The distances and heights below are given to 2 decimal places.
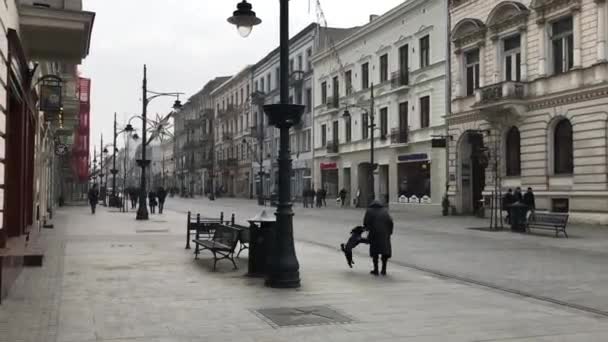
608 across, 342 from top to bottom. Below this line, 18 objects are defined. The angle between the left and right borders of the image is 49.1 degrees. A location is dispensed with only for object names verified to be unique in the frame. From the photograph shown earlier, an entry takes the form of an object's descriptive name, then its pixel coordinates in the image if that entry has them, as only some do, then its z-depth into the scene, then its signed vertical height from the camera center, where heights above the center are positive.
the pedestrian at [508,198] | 26.78 -0.59
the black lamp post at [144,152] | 30.31 +1.53
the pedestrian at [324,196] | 49.19 -0.85
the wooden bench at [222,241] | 12.47 -1.14
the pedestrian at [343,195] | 46.64 -0.74
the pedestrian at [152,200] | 36.28 -0.83
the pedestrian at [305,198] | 48.03 -1.01
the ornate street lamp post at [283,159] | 10.16 +0.41
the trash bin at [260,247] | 11.37 -1.07
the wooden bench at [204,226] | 15.29 -0.95
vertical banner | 41.28 +3.57
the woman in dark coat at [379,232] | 11.77 -0.85
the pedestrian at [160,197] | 36.78 -0.67
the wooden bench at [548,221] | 20.44 -1.19
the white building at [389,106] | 36.78 +5.00
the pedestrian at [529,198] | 26.05 -0.55
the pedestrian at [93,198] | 36.97 -0.72
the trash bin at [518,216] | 22.52 -1.09
